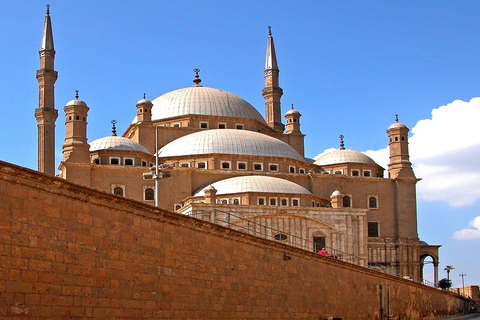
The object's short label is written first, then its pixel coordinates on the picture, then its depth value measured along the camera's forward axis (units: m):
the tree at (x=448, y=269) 72.44
